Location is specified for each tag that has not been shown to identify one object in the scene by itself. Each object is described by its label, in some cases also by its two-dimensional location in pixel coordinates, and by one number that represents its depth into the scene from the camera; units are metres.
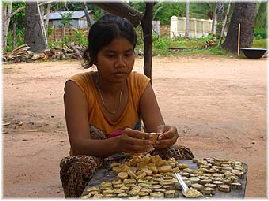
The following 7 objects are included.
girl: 2.15
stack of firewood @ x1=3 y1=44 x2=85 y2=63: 18.19
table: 1.83
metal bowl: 17.22
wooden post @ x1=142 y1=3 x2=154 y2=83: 4.88
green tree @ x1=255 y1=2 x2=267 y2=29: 30.00
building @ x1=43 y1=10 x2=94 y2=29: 41.53
